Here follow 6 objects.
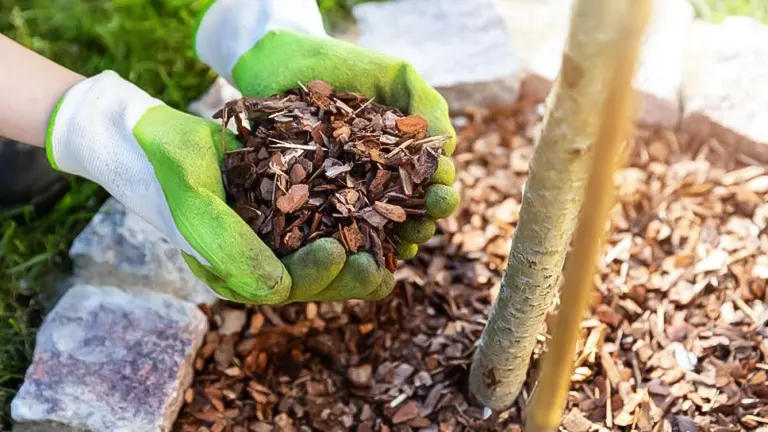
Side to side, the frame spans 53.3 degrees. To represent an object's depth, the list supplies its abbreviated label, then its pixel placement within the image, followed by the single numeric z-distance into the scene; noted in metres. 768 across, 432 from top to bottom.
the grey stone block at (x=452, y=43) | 1.75
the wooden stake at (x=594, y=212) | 0.69
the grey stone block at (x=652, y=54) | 1.68
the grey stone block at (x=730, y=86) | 1.62
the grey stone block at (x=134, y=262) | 1.39
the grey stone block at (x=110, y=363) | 1.24
